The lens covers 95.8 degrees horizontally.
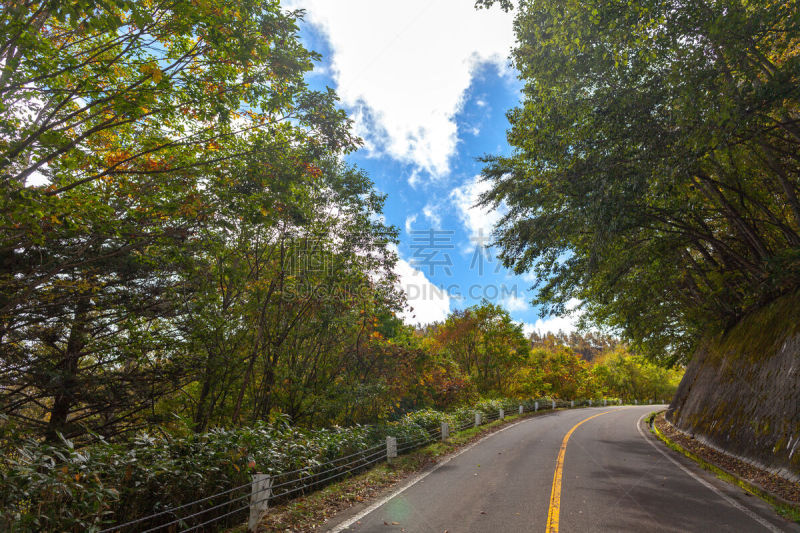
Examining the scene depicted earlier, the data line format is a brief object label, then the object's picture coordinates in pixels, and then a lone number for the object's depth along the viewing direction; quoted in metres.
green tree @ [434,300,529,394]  31.23
